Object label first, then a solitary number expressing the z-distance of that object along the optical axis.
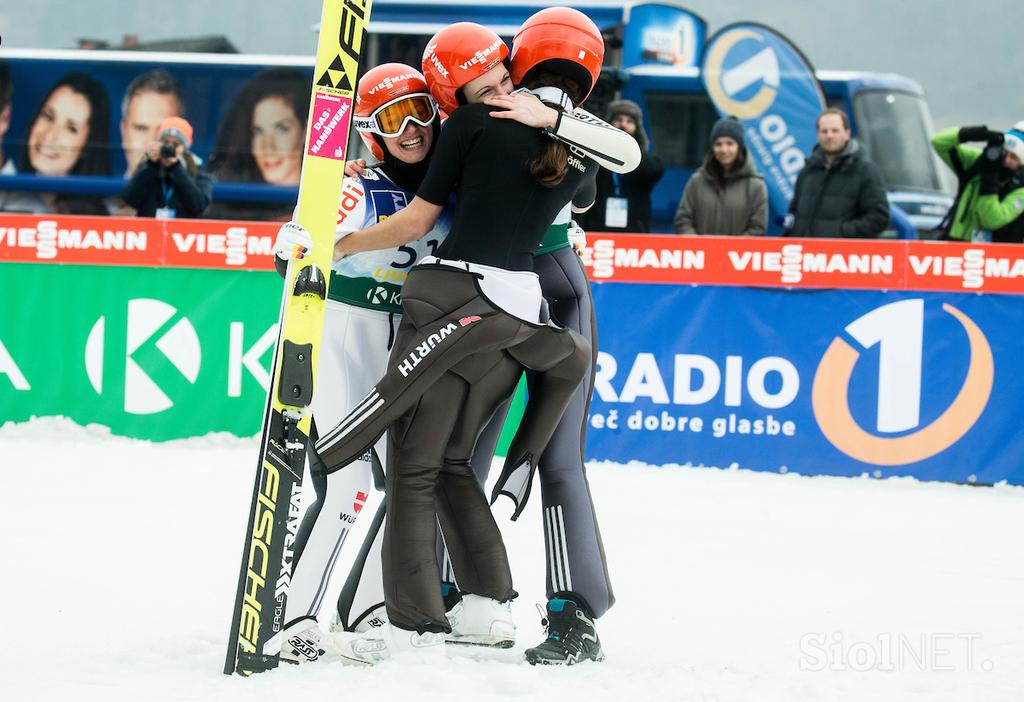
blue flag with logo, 23.44
